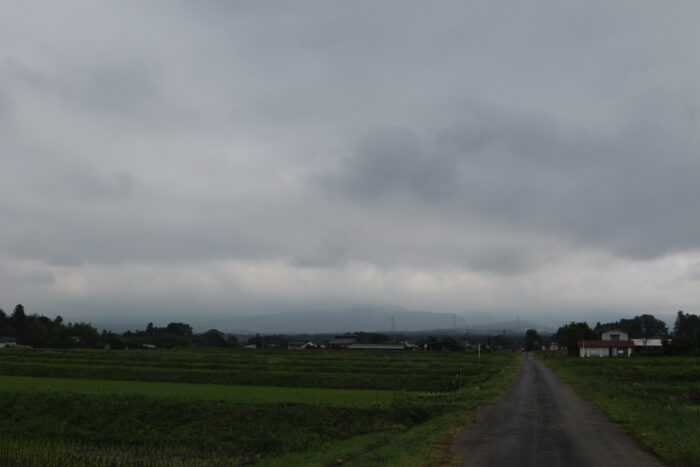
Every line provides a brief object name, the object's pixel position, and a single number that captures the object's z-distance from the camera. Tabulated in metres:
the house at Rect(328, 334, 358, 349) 139.09
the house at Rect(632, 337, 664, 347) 125.56
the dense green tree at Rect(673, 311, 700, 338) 190.90
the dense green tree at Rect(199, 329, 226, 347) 177.21
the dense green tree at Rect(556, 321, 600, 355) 107.81
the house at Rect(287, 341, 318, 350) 142.88
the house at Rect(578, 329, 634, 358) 97.62
